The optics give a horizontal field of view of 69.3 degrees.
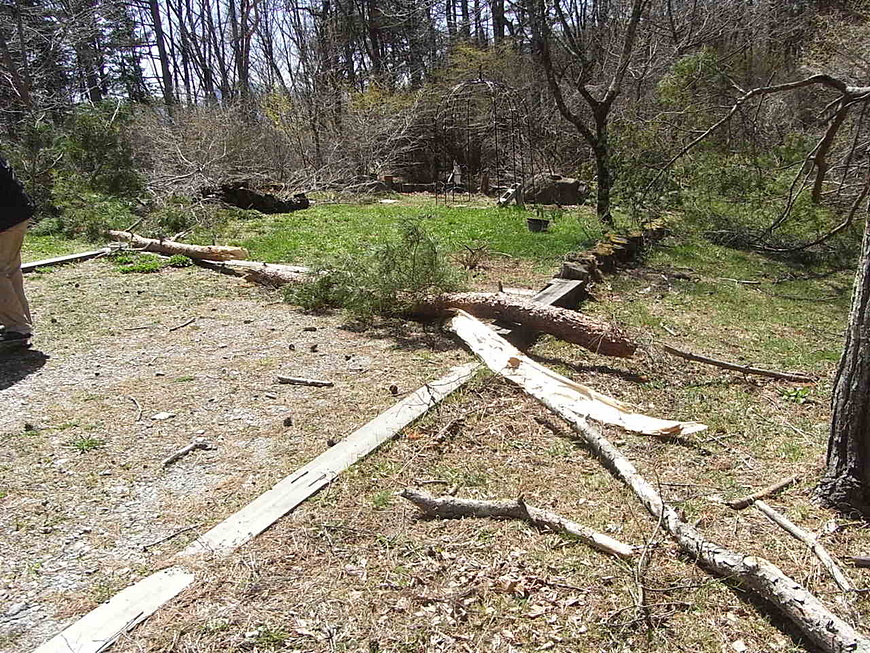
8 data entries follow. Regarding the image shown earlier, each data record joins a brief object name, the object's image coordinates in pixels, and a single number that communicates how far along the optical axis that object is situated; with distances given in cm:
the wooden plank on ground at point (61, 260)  813
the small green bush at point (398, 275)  558
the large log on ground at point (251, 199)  1366
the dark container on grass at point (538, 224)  1026
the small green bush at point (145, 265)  812
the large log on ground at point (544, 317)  468
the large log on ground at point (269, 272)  705
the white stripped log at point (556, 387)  350
